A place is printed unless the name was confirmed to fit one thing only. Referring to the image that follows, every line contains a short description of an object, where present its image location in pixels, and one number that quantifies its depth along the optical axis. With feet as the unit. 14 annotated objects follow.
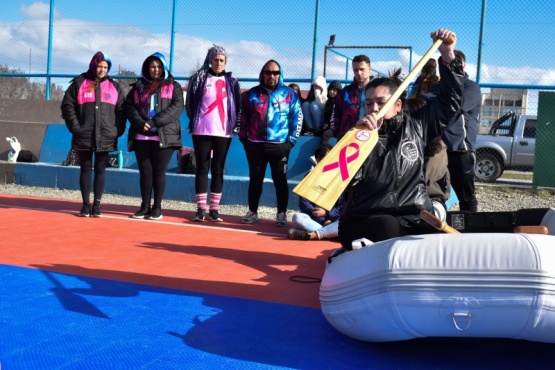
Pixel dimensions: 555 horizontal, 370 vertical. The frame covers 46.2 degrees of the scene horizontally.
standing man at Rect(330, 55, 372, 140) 23.12
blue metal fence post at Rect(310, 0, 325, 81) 37.11
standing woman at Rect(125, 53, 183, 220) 25.23
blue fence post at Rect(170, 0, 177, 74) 41.45
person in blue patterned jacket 24.81
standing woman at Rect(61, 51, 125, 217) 25.50
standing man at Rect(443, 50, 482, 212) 18.74
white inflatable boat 8.71
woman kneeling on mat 12.47
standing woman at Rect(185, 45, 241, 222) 25.38
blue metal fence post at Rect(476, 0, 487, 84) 33.35
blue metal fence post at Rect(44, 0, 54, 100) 46.80
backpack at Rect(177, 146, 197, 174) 36.06
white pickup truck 44.55
